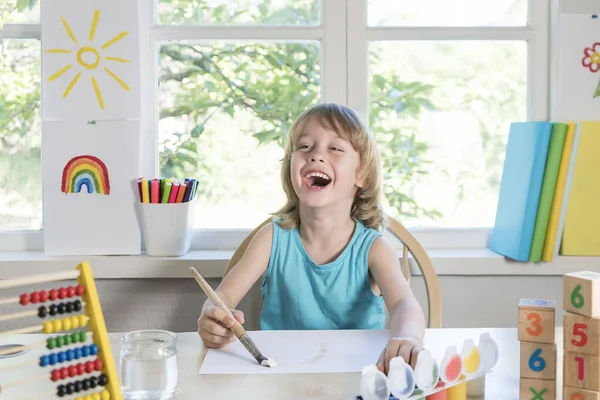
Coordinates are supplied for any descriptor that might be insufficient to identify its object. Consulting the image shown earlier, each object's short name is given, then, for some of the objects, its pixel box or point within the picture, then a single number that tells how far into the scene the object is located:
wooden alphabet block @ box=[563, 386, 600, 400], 0.85
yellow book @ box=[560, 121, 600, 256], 1.93
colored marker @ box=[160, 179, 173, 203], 1.91
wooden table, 0.97
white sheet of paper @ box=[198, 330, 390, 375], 1.08
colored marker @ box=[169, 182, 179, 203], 1.92
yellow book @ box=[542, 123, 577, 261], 1.86
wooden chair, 1.59
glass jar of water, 0.95
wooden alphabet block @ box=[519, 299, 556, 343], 0.87
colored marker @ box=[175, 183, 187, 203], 1.93
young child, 1.54
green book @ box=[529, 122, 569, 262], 1.86
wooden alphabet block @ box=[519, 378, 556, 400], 0.89
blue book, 1.88
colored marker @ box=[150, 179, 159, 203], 1.91
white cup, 1.91
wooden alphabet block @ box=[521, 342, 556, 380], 0.88
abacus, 0.88
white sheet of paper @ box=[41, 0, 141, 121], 1.94
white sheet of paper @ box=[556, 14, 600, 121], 2.01
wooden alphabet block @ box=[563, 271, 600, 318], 0.82
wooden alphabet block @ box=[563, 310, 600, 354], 0.83
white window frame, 2.04
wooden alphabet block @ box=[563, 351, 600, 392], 0.84
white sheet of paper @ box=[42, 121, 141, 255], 1.96
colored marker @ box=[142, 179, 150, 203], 1.91
